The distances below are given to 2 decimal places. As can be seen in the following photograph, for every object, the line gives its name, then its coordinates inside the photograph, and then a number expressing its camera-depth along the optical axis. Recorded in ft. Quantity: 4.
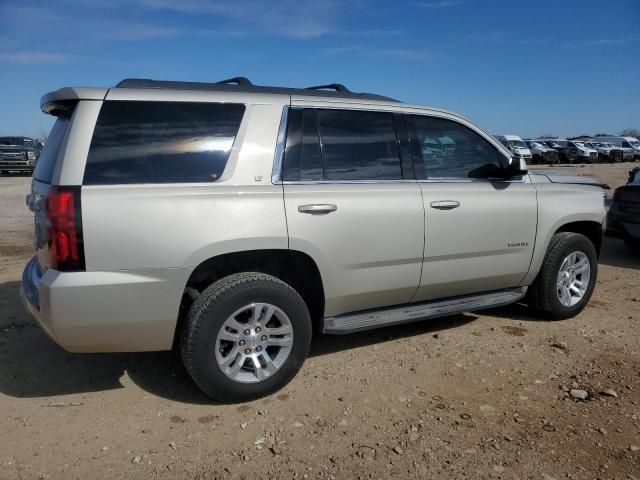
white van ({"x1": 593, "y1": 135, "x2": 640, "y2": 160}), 139.28
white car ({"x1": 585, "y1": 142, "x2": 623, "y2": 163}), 129.18
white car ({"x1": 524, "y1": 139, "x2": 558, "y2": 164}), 117.91
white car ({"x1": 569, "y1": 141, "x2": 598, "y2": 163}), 123.54
